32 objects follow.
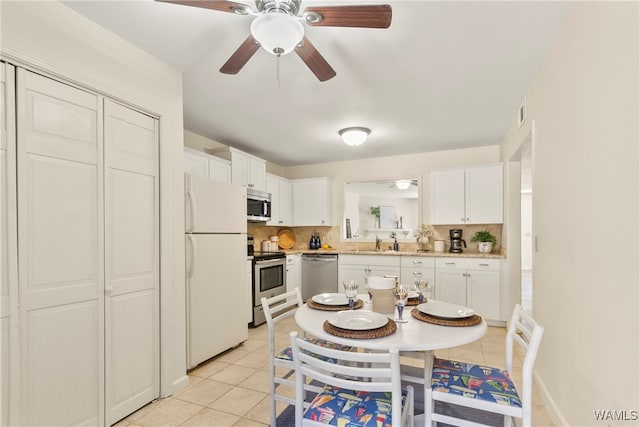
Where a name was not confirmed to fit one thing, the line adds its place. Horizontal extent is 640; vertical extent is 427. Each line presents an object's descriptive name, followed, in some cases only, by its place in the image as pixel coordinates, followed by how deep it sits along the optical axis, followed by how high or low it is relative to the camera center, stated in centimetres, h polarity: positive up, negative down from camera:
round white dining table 139 -57
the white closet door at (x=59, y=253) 163 -21
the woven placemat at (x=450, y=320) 164 -55
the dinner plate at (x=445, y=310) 172 -54
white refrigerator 274 -48
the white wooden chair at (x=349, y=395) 122 -82
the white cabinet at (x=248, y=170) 416 +60
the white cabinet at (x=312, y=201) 545 +23
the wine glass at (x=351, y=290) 201 -48
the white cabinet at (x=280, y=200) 509 +25
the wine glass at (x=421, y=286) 204 -46
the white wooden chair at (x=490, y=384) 138 -83
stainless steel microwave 430 +12
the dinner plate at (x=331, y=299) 205 -56
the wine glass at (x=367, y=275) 200 -39
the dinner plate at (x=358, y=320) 157 -54
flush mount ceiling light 370 +92
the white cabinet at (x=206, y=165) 344 +56
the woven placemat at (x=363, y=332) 147 -55
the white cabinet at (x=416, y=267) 436 -73
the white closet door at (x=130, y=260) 202 -30
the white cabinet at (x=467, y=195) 428 +27
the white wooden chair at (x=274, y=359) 189 -89
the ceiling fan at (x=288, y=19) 144 +91
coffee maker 461 -38
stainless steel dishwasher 498 -94
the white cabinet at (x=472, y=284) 402 -89
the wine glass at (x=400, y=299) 173 -47
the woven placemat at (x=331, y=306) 197 -57
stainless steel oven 399 -83
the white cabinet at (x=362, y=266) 460 -76
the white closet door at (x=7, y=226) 153 -6
